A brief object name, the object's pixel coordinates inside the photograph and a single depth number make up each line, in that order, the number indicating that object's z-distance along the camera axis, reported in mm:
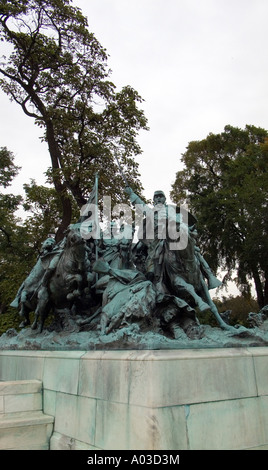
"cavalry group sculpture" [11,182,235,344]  6234
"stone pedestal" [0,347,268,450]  3955
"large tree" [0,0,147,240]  16047
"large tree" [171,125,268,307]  22375
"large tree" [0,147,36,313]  17047
